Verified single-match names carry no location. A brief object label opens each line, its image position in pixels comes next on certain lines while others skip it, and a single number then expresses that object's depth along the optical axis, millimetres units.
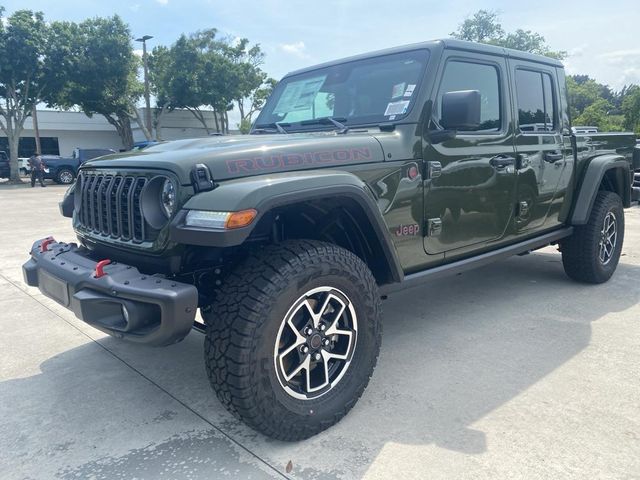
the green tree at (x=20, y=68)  20906
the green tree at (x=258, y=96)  32438
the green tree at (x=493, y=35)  36812
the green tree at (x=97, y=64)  23188
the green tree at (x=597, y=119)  25297
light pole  23944
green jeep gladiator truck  2189
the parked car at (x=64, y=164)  22977
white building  36312
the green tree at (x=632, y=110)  24953
